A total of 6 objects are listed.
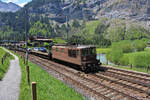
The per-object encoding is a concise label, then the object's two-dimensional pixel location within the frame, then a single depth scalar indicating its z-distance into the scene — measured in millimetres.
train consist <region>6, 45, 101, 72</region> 19219
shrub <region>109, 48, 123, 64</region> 38094
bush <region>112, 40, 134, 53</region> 72138
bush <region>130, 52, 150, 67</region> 29438
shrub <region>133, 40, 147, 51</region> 80844
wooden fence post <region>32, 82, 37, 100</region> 6251
